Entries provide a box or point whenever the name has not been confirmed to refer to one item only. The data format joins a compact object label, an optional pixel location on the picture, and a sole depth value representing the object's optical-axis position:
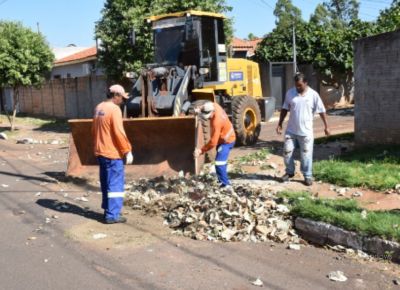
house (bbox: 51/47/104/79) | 32.16
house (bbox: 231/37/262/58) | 31.58
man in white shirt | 8.28
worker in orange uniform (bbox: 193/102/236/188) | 8.22
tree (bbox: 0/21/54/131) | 21.14
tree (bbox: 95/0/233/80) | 18.22
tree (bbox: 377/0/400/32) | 23.31
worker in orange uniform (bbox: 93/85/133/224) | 7.17
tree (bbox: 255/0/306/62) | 26.30
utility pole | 22.44
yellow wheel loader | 9.85
